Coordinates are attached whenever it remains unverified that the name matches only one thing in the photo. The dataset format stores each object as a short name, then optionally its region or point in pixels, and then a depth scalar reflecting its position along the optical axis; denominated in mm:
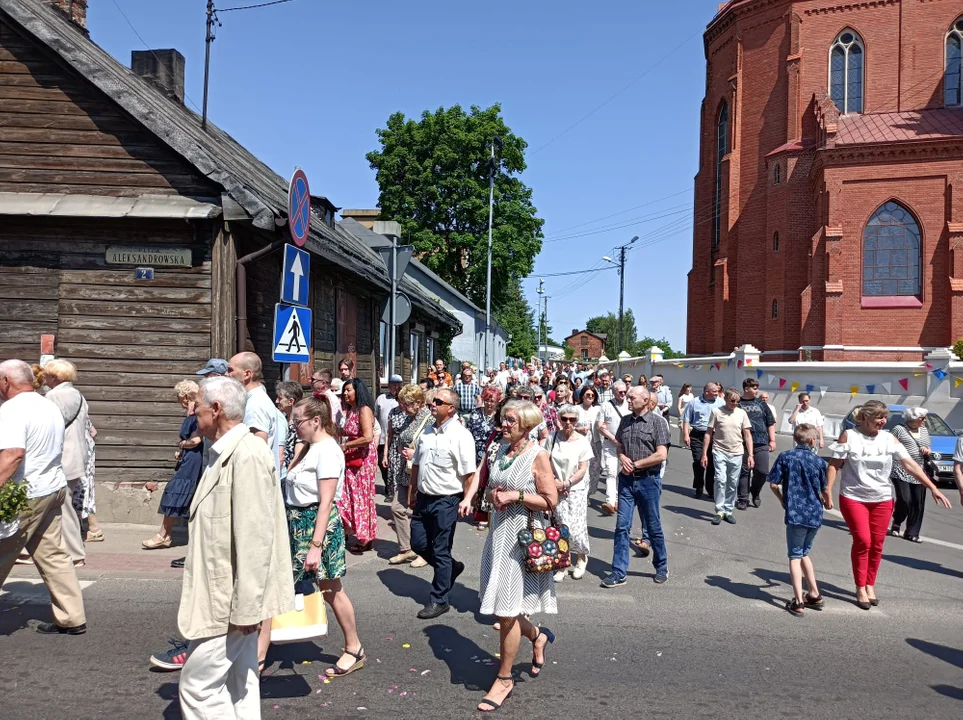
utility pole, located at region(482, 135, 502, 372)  31448
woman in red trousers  6660
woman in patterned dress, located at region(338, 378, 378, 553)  7398
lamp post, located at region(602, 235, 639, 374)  54584
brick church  31938
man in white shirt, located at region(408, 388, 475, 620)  6242
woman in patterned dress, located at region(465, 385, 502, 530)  8852
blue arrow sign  7402
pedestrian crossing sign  7391
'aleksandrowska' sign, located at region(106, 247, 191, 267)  9477
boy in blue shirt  6465
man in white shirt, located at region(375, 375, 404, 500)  10570
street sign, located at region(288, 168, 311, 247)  7789
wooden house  9391
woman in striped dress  4539
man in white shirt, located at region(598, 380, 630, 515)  9617
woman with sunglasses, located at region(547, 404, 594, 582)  7496
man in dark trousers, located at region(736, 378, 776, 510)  11312
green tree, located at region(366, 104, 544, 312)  40625
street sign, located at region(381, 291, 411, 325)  11117
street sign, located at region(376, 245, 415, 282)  11047
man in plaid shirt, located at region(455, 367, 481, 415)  14297
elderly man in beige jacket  3400
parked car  13648
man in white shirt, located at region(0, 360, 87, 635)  4914
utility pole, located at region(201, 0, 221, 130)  13078
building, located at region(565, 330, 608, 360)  143125
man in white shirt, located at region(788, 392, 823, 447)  13336
